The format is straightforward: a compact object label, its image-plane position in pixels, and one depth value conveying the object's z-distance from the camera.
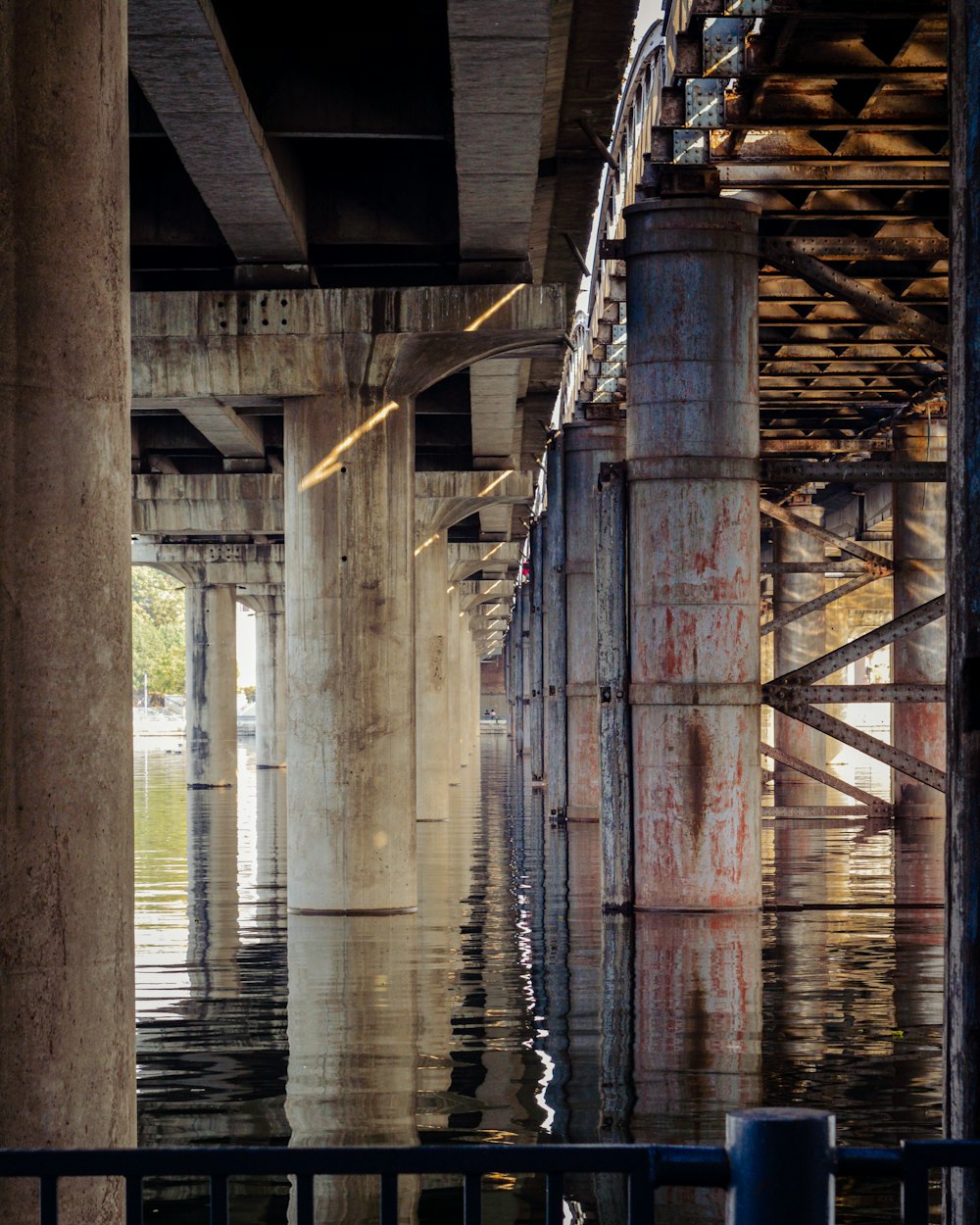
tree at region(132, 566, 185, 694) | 149.12
